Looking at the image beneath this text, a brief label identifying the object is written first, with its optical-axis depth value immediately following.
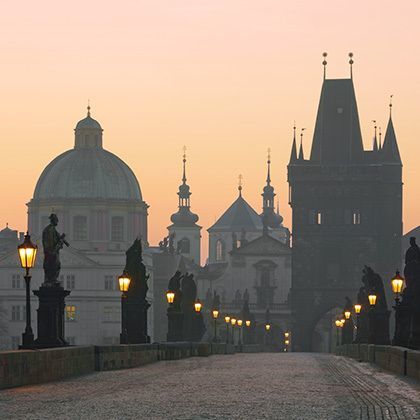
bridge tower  198.50
